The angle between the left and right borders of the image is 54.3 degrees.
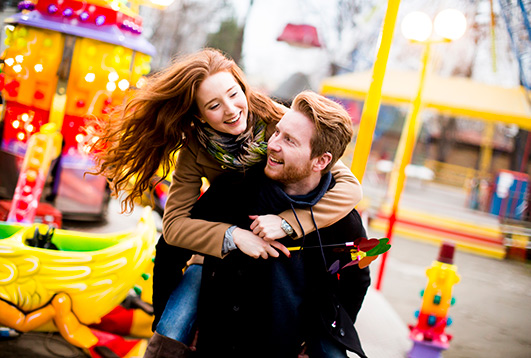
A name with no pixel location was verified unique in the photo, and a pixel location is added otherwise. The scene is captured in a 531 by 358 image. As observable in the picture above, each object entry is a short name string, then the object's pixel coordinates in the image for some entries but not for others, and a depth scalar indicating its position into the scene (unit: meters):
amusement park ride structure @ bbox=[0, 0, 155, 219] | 4.25
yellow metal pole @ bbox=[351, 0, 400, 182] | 2.69
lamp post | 5.31
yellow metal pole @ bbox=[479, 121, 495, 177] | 20.44
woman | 1.99
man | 1.89
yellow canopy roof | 10.52
